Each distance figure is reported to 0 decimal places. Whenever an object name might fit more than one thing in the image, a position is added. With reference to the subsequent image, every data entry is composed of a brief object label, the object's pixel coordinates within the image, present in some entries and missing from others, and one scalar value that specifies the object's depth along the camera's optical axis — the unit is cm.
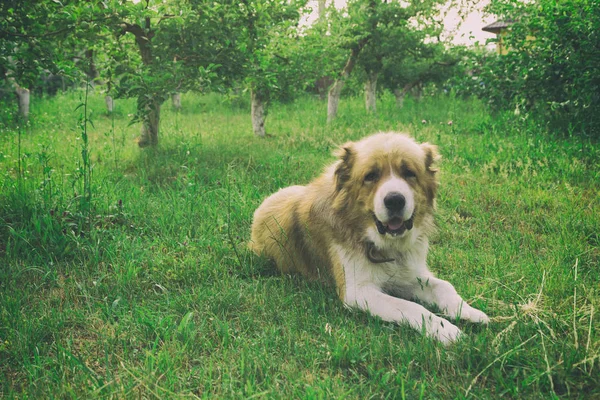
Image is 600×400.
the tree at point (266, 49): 660
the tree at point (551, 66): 669
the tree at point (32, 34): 392
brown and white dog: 286
